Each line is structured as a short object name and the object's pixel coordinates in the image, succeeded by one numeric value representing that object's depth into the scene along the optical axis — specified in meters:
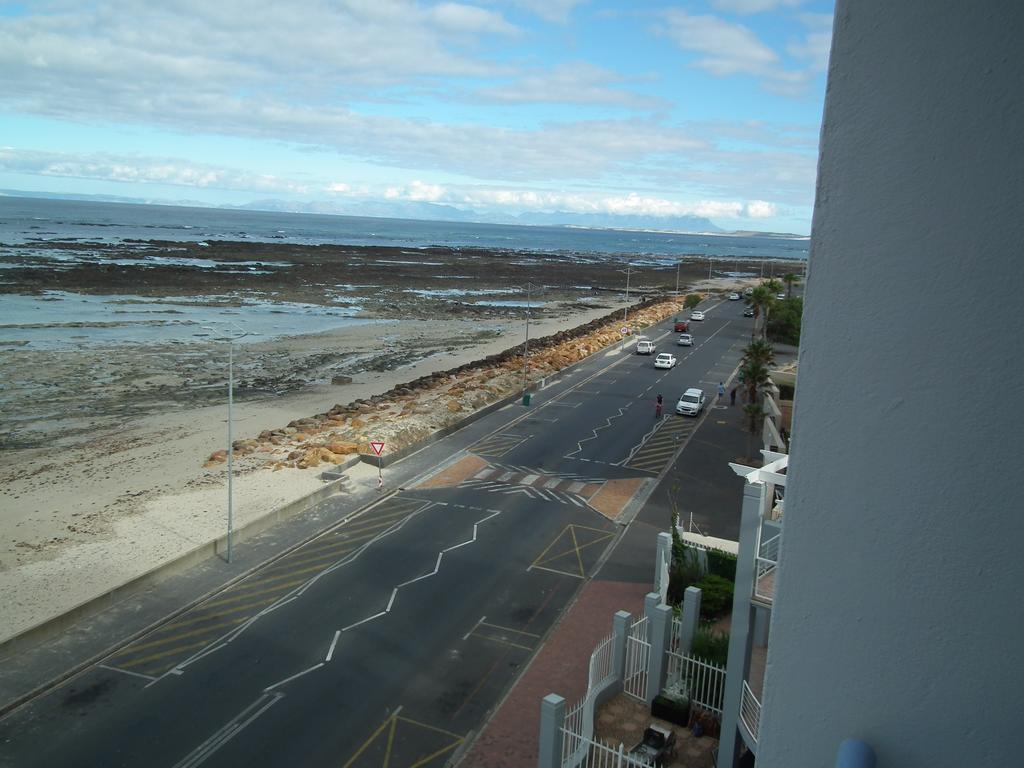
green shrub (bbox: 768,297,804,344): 62.59
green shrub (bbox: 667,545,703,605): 19.80
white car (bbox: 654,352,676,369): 55.44
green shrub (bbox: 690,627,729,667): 15.52
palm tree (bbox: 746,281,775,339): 60.24
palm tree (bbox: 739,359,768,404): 35.78
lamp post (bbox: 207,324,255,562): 21.92
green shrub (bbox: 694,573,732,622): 18.72
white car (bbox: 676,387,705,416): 41.22
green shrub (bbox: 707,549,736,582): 20.14
